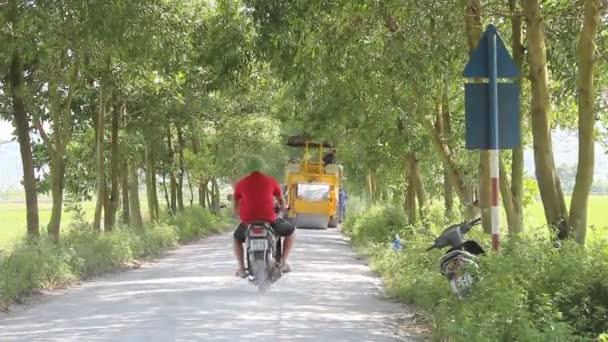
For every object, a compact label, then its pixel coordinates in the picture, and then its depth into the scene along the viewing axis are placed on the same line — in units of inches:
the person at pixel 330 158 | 1708.9
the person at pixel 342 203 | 1959.9
